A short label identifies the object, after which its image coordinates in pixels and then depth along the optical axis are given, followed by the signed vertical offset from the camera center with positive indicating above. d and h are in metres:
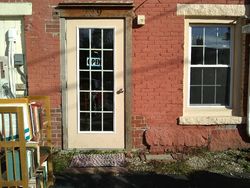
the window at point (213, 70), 6.46 -0.02
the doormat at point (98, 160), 5.81 -1.55
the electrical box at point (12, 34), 6.23 +0.63
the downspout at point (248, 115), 6.40 -0.85
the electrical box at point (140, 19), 6.18 +0.88
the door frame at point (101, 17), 6.18 +0.91
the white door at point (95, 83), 6.30 -0.25
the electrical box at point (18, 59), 6.35 +0.19
